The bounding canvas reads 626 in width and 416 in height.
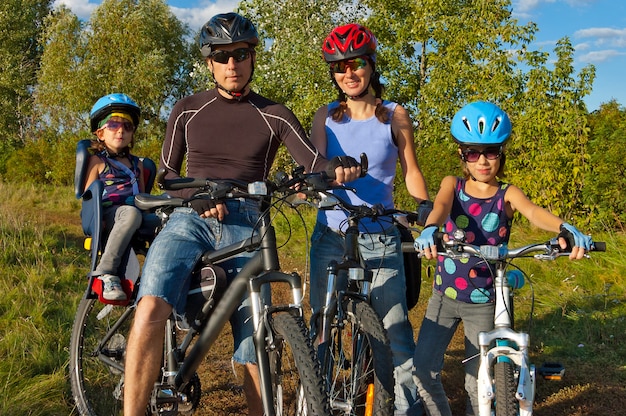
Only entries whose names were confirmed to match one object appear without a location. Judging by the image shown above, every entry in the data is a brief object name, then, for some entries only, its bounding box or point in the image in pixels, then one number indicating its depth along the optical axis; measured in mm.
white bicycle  2785
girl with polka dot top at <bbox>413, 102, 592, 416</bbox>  3406
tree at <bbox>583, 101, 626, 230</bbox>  8414
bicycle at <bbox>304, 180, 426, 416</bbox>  2887
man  3186
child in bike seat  4327
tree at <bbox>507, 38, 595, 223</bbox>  8906
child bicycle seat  3789
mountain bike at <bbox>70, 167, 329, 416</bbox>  2596
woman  3549
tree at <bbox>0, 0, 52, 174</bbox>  35750
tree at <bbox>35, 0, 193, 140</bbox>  30562
